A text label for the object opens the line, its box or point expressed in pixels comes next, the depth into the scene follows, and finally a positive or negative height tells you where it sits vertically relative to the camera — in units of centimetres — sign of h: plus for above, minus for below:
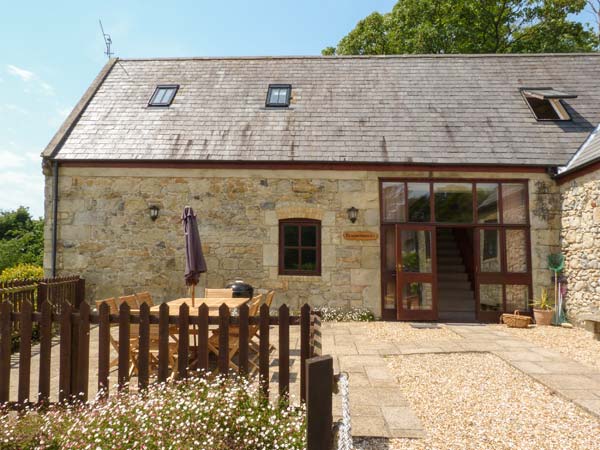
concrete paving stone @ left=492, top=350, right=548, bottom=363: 527 -151
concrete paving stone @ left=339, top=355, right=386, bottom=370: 505 -150
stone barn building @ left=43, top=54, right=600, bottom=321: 853 +104
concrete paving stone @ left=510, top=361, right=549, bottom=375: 468 -149
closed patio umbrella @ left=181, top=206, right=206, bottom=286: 561 +0
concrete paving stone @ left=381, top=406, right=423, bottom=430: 325 -149
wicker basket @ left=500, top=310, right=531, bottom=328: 780 -145
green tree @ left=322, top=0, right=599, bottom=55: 1770 +1058
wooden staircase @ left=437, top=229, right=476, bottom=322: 970 -100
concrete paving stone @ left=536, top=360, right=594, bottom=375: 470 -150
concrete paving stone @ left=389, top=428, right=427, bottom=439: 308 -149
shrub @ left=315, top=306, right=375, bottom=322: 840 -140
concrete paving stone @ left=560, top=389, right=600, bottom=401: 381 -147
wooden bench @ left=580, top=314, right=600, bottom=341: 677 -134
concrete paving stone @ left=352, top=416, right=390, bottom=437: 312 -148
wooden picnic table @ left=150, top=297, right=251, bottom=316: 502 -76
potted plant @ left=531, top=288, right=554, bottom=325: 806 -128
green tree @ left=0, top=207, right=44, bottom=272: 1738 +67
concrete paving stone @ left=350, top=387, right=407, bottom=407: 374 -149
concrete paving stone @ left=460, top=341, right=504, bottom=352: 581 -151
